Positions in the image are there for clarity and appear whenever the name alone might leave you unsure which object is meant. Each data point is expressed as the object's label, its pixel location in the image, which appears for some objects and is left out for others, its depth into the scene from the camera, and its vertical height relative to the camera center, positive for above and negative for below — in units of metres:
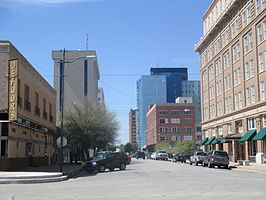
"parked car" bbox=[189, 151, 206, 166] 46.68 -2.32
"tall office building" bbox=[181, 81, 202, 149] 139.50 +10.51
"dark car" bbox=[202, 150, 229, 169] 40.19 -2.20
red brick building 135.88 +5.07
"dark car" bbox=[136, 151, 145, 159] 95.75 -4.03
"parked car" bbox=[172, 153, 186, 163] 61.34 -3.12
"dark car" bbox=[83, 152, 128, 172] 34.09 -2.03
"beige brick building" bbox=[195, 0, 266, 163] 46.62 +8.40
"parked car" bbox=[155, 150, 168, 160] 79.31 -3.40
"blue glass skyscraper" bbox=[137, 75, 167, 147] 180.09 +20.82
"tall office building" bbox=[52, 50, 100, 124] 132.12 +21.16
